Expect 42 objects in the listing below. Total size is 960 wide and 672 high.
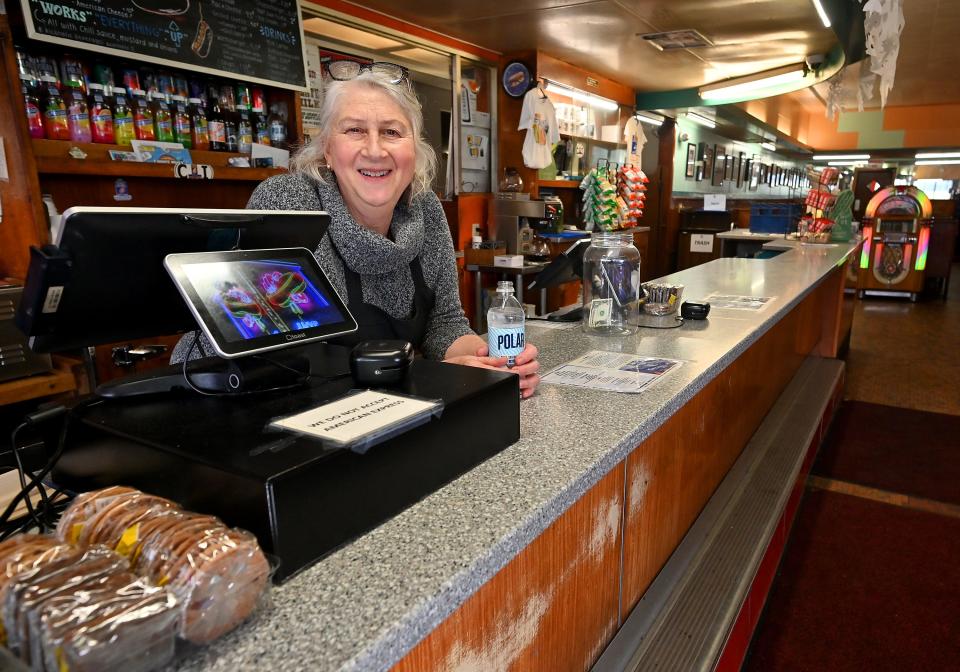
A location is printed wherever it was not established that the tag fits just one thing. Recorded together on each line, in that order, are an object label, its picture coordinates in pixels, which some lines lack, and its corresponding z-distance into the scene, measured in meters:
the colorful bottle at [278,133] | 3.46
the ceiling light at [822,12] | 4.01
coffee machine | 5.53
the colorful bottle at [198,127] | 3.07
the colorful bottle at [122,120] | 2.78
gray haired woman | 1.56
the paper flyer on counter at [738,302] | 2.35
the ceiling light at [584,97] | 6.38
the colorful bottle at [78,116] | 2.64
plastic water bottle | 1.20
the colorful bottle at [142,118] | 2.85
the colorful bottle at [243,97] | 3.32
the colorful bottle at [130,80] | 2.82
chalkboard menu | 2.57
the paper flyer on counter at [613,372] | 1.35
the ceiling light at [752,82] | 6.29
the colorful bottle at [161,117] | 2.93
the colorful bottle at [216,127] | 3.12
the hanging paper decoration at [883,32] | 3.52
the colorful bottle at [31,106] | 2.49
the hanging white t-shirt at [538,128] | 5.68
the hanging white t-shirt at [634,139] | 7.52
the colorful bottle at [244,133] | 3.28
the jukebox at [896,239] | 8.34
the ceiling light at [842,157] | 14.51
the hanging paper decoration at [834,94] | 5.67
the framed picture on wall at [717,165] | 10.95
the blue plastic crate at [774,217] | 6.52
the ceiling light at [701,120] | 9.17
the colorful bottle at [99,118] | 2.71
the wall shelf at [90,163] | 2.53
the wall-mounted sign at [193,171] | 2.89
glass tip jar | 1.91
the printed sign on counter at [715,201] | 6.64
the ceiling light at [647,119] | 8.25
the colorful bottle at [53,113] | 2.57
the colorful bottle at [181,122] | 3.00
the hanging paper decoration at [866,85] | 4.84
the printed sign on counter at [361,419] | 0.68
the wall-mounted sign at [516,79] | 5.75
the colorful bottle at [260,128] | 3.41
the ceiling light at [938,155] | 13.08
